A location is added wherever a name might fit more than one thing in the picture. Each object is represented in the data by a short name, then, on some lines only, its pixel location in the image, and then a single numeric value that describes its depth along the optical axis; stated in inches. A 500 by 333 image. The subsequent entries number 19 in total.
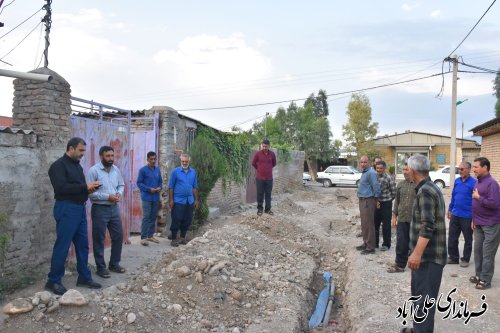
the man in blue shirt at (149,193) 308.7
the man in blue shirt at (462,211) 259.8
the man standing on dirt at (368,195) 308.3
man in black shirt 194.7
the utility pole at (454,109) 699.4
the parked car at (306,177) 1195.1
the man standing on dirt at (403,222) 268.4
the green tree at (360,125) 1373.0
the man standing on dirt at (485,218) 222.4
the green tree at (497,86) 1800.0
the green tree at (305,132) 1368.1
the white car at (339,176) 1115.3
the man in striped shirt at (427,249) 151.3
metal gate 267.1
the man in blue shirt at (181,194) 313.0
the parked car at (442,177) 1002.1
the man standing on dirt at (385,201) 323.9
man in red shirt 396.2
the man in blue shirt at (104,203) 228.7
